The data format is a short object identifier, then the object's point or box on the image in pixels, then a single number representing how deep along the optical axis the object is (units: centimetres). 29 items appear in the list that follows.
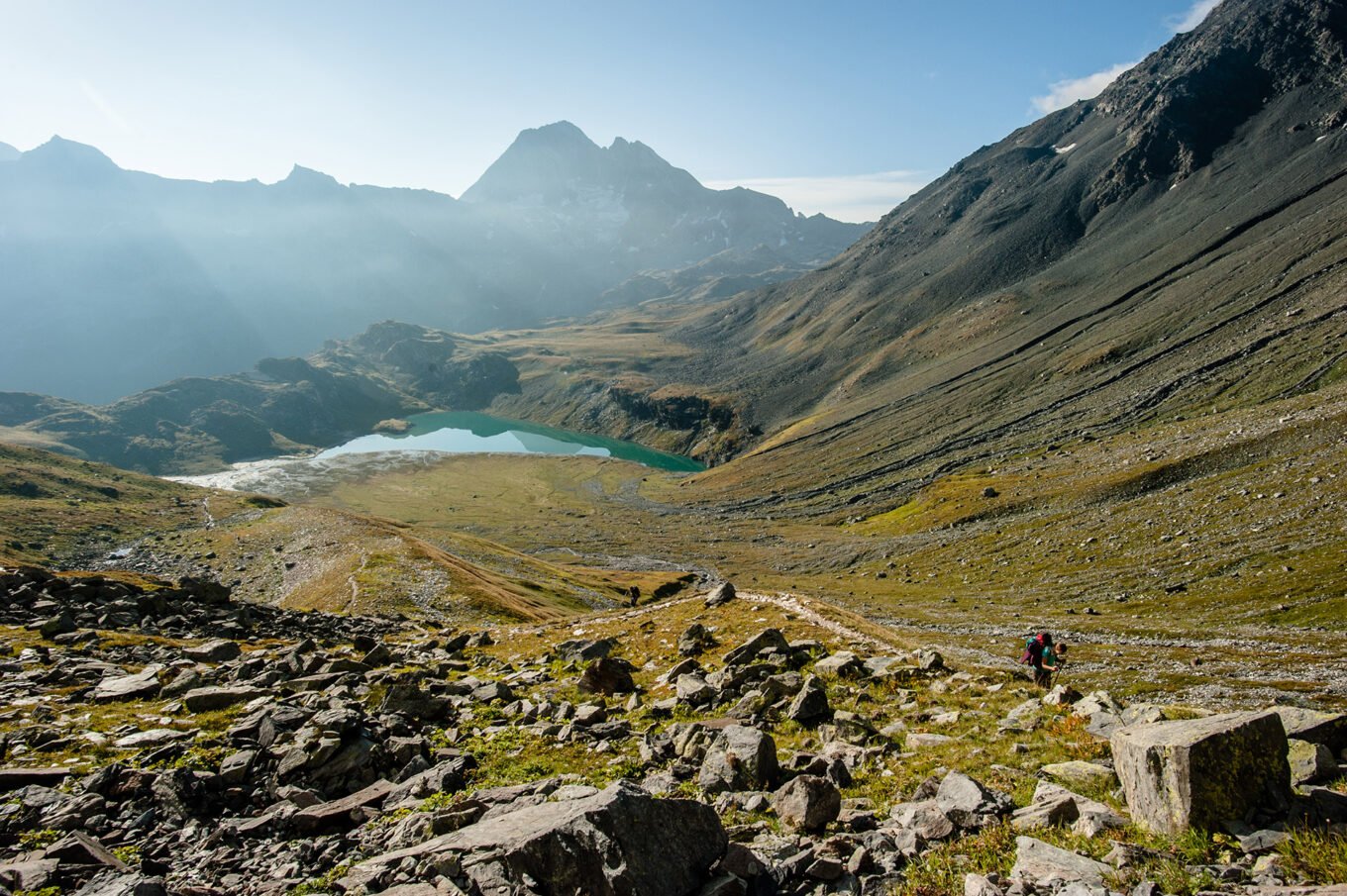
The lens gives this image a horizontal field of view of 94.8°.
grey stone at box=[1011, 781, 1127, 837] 1078
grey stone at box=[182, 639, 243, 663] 2673
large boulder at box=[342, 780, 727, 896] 940
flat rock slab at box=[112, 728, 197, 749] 1691
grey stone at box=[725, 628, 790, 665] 2695
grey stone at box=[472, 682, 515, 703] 2380
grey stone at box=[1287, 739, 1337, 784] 1070
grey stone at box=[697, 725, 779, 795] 1470
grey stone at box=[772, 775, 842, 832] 1254
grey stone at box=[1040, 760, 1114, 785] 1283
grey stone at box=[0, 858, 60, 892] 1059
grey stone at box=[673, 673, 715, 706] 2202
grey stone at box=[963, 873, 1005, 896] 907
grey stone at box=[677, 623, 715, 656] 3169
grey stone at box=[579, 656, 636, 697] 2553
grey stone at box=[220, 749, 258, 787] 1473
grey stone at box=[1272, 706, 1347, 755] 1230
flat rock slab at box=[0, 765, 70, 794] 1421
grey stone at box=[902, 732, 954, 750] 1702
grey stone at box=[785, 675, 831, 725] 1962
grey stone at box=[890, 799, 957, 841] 1150
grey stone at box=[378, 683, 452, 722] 2098
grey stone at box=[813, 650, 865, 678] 2438
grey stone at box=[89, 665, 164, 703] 2064
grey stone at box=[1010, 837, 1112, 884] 932
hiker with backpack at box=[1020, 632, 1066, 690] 2553
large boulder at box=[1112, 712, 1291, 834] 984
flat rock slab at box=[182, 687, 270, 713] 1977
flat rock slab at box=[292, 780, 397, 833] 1349
